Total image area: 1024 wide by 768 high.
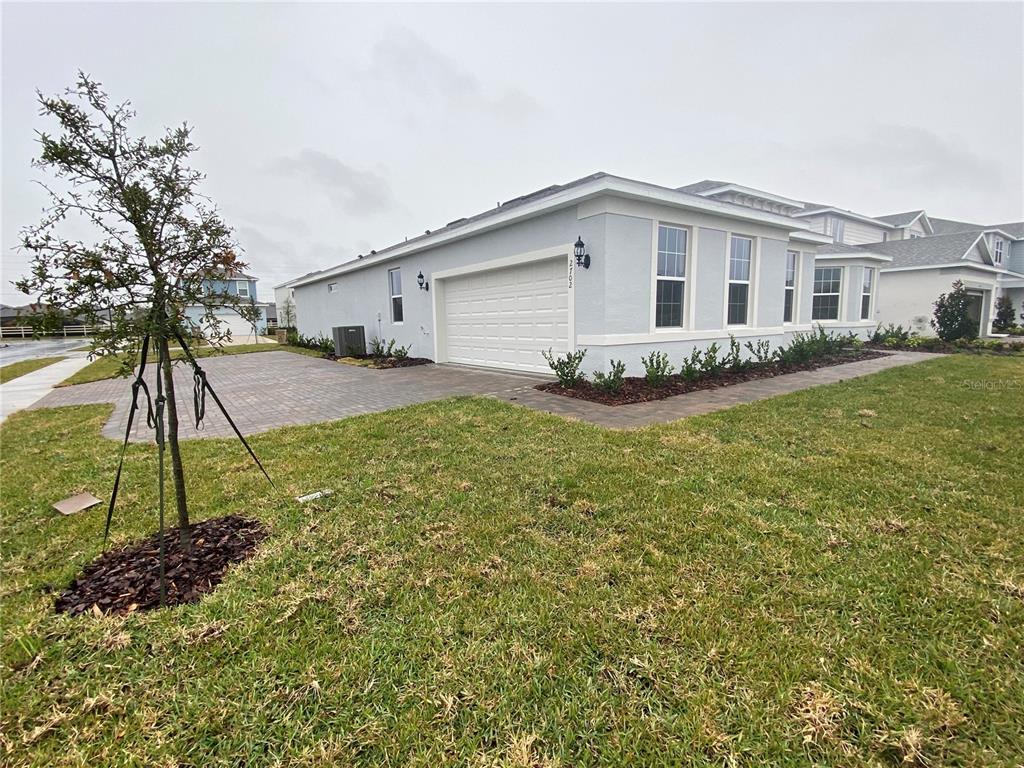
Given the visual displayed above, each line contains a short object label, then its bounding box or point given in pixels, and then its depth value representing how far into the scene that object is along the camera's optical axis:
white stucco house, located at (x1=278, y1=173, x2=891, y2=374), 8.16
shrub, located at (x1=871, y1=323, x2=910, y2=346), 16.41
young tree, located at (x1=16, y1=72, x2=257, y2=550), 2.29
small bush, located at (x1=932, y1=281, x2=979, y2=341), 16.27
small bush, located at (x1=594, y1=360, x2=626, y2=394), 7.48
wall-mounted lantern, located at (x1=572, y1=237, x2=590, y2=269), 8.16
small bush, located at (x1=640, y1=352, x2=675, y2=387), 8.02
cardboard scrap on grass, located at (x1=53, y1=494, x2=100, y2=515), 3.55
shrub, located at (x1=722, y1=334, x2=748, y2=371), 9.68
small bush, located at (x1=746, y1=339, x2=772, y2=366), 10.70
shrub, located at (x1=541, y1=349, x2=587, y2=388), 8.01
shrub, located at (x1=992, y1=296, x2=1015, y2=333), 23.28
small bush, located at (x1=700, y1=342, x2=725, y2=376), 8.94
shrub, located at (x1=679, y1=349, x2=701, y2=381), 8.49
